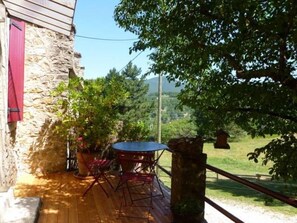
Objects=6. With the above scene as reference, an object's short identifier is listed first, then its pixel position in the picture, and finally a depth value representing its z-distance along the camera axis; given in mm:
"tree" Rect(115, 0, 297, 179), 2283
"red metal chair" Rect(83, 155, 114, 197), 4198
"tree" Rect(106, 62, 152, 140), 26734
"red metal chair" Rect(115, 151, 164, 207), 3533
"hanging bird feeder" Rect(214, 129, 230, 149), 3047
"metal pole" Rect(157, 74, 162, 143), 11977
